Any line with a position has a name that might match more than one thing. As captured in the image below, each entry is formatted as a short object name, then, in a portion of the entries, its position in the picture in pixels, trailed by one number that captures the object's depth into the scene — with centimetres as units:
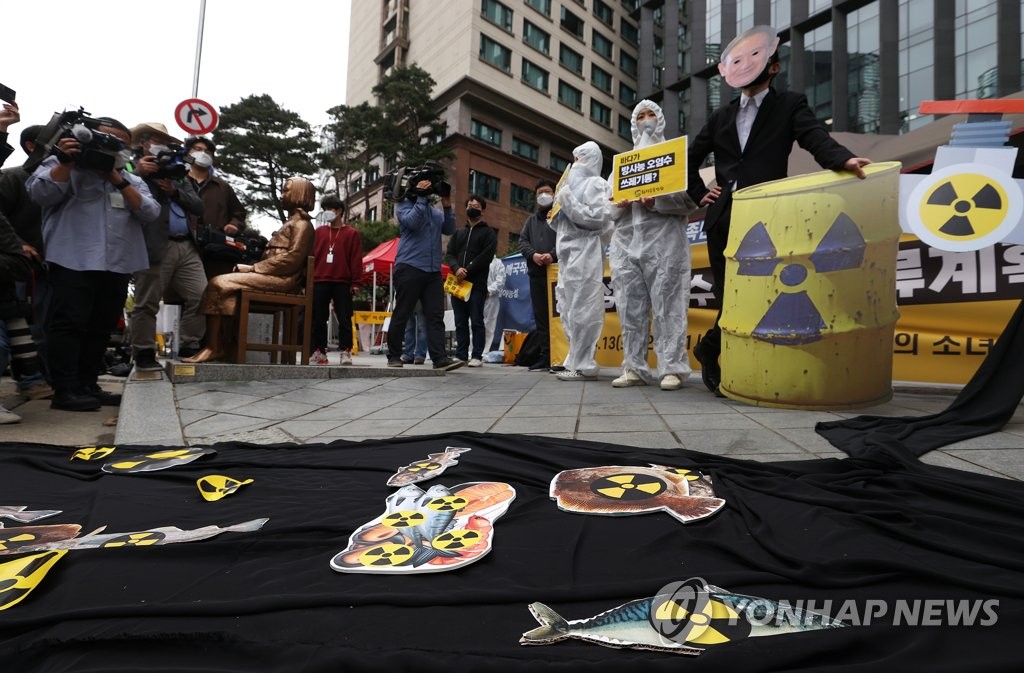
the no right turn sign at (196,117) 622
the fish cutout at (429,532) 116
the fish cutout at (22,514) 149
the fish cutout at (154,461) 200
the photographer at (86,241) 331
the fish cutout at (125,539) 125
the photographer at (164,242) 408
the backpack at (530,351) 770
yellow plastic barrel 278
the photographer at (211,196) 519
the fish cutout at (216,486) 171
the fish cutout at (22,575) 100
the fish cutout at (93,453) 218
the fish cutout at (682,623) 86
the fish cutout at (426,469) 179
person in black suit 328
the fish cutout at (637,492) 143
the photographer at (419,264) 511
